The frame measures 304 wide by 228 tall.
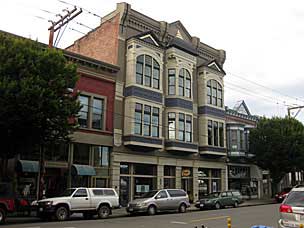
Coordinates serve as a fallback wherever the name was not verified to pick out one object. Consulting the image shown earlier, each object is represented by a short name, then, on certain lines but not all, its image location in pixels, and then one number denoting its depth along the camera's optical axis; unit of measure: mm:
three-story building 30281
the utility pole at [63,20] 23178
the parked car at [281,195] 37266
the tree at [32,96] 18016
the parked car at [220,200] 29312
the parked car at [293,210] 10656
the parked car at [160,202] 23578
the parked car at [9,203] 17766
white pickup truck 19734
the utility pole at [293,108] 46056
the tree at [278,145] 39688
